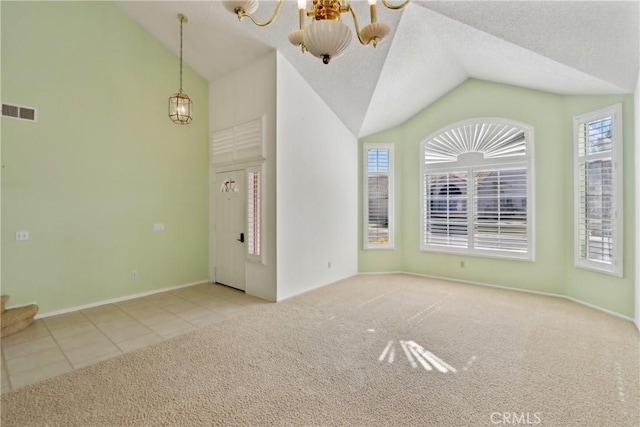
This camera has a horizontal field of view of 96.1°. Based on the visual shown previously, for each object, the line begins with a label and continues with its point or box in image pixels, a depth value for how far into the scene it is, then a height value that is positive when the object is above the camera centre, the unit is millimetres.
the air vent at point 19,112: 3422 +1237
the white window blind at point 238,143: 4430 +1172
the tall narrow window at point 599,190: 3709 +331
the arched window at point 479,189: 4770 +449
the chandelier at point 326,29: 1688 +1255
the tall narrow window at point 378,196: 5977 +369
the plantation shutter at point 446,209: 5344 +90
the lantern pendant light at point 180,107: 4145 +1559
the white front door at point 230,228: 4797 -250
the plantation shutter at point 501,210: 4770 +67
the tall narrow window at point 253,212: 4488 +27
